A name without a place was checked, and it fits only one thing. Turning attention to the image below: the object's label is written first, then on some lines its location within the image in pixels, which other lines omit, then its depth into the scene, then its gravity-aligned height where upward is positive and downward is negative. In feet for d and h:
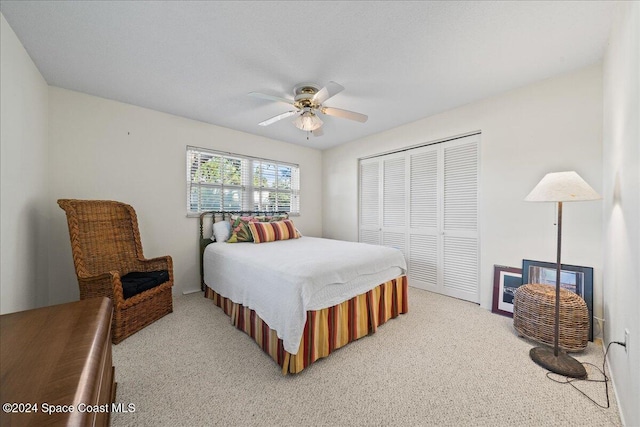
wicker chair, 7.40 -1.93
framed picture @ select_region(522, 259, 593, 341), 7.56 -2.19
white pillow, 11.57 -1.04
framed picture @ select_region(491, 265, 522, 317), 9.05 -2.86
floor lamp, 5.88 +0.28
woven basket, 6.66 -3.00
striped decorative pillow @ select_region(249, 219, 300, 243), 11.55 -1.06
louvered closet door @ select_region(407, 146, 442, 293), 11.61 -0.50
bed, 6.15 -2.48
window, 12.15 +1.45
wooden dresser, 1.88 -1.54
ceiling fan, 7.85 +3.55
